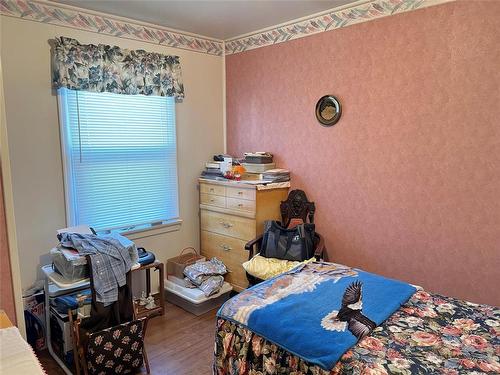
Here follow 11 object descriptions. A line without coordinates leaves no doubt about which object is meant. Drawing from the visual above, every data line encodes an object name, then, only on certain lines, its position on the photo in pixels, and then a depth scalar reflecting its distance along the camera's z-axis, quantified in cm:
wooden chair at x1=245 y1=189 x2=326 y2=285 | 308
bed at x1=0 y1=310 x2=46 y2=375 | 106
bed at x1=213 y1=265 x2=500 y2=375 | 140
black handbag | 287
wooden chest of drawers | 308
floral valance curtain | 257
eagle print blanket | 153
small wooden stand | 288
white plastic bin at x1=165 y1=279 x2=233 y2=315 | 297
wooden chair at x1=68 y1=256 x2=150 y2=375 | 202
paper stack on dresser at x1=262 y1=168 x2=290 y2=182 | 319
